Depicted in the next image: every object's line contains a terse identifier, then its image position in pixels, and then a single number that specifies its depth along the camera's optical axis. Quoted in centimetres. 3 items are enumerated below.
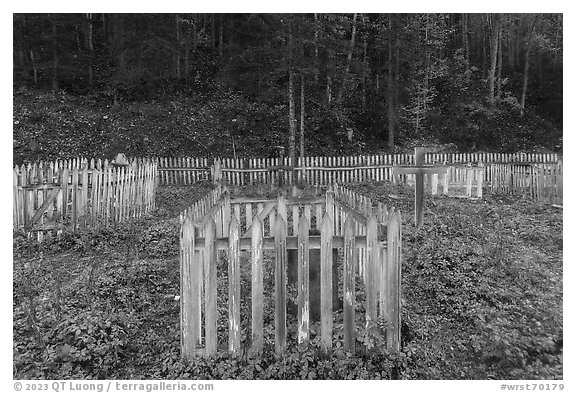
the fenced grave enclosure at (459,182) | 1274
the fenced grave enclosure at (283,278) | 363
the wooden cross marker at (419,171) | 884
